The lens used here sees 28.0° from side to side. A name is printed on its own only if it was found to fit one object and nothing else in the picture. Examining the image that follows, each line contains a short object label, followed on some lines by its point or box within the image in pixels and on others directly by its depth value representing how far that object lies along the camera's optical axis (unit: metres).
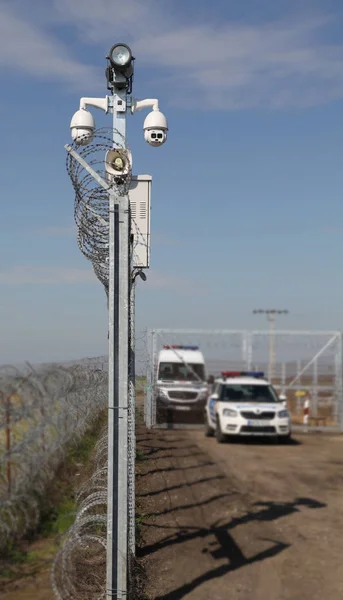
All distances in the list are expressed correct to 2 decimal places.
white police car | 16.89
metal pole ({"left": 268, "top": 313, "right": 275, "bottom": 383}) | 21.45
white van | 21.44
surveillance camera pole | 5.10
